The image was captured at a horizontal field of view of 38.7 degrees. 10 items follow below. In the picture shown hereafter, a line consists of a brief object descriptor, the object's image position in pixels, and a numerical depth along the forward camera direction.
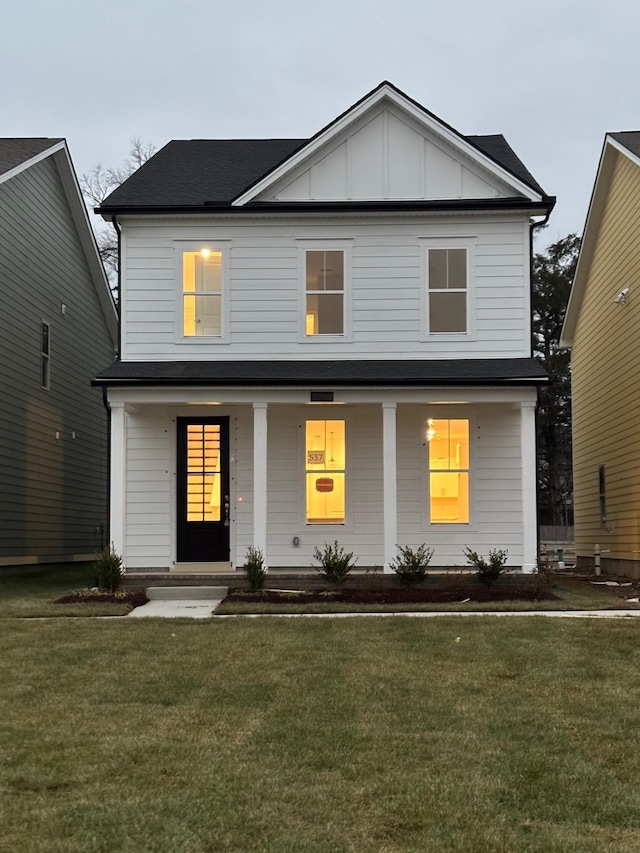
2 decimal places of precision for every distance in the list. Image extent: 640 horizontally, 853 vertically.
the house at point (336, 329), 13.41
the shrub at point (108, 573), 12.16
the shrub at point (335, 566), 12.23
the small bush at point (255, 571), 11.97
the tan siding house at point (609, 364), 15.90
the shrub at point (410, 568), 12.18
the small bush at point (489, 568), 12.13
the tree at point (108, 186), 31.22
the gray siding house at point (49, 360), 16.25
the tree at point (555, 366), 38.41
